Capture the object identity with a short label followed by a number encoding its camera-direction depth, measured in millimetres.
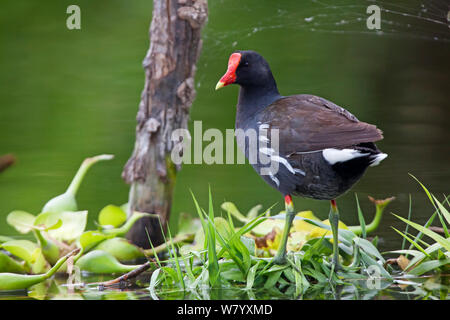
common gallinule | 5070
